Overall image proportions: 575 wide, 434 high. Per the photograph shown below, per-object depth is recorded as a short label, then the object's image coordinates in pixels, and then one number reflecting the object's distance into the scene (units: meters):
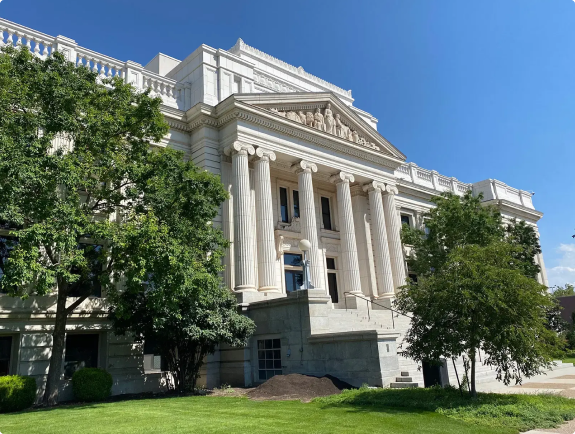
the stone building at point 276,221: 17.66
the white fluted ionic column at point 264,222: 23.38
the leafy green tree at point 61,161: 12.74
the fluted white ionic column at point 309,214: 25.66
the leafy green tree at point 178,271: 14.04
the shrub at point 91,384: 16.27
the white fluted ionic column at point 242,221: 22.47
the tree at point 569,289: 83.19
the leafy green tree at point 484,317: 12.01
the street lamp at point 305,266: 19.22
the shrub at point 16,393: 14.34
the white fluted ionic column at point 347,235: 27.47
